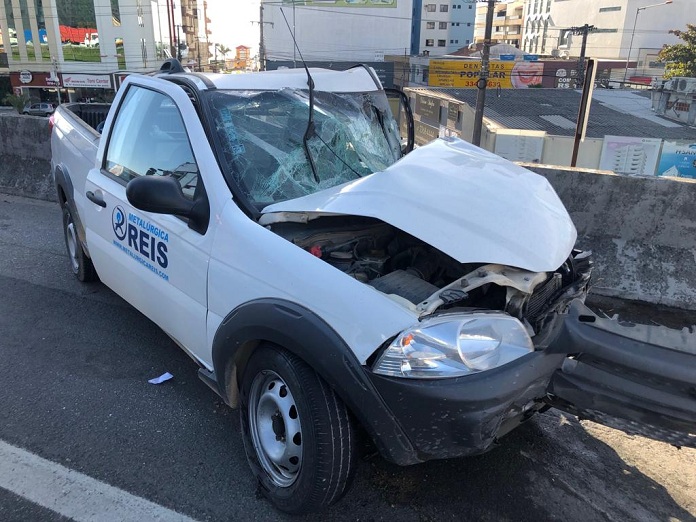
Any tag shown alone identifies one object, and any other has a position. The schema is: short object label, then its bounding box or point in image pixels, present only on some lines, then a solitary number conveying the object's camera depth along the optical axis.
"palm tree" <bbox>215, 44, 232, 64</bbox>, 118.28
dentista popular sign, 57.50
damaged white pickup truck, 2.13
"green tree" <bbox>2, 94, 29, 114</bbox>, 40.81
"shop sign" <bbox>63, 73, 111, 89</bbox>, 51.38
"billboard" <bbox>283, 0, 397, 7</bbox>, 83.54
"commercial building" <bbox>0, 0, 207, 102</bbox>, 50.97
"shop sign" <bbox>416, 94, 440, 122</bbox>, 37.84
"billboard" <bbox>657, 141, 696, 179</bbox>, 22.84
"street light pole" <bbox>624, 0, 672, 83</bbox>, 87.11
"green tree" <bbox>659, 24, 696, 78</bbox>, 58.38
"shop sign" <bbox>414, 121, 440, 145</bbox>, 35.69
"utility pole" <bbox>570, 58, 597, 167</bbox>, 6.34
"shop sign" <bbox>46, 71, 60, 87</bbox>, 50.59
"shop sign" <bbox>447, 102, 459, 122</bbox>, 33.48
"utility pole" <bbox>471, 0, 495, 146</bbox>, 23.00
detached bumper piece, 2.10
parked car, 38.62
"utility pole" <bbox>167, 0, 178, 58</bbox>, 60.95
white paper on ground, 3.67
